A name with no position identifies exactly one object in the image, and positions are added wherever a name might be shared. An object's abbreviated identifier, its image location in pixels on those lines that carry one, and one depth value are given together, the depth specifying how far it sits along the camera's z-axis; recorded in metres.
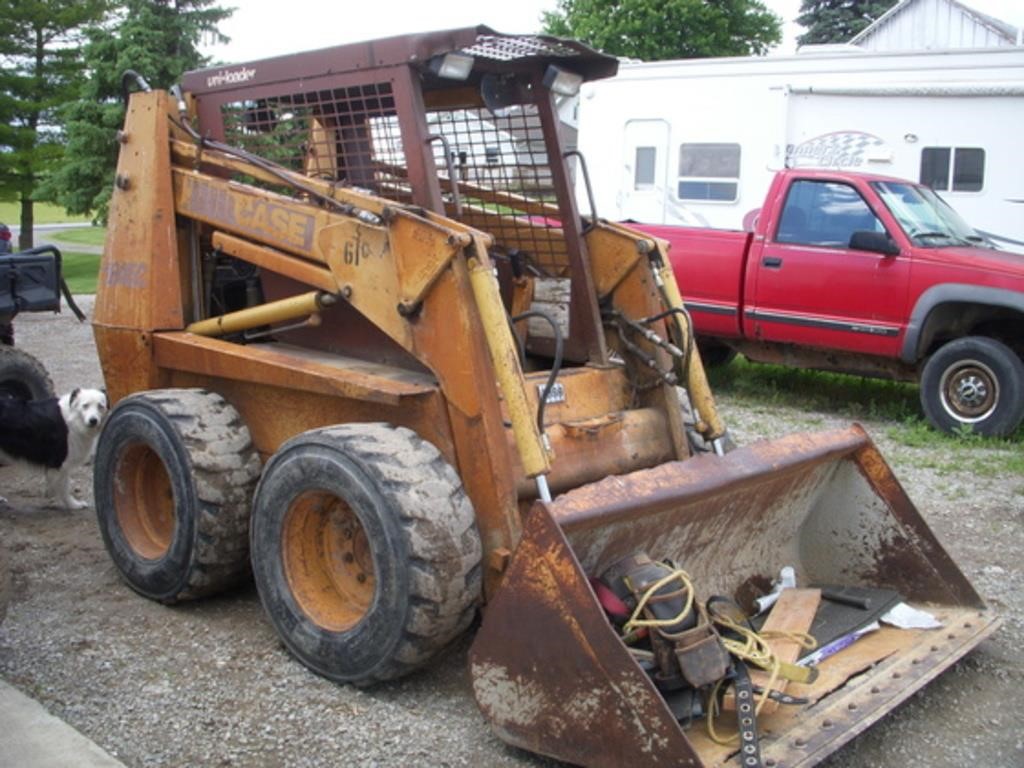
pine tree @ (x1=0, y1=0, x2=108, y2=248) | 23.80
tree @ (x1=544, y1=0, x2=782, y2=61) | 34.91
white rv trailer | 10.70
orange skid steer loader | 3.63
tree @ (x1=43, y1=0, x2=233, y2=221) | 20.53
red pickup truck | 8.46
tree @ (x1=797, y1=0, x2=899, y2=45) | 36.06
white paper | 4.31
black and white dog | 6.31
